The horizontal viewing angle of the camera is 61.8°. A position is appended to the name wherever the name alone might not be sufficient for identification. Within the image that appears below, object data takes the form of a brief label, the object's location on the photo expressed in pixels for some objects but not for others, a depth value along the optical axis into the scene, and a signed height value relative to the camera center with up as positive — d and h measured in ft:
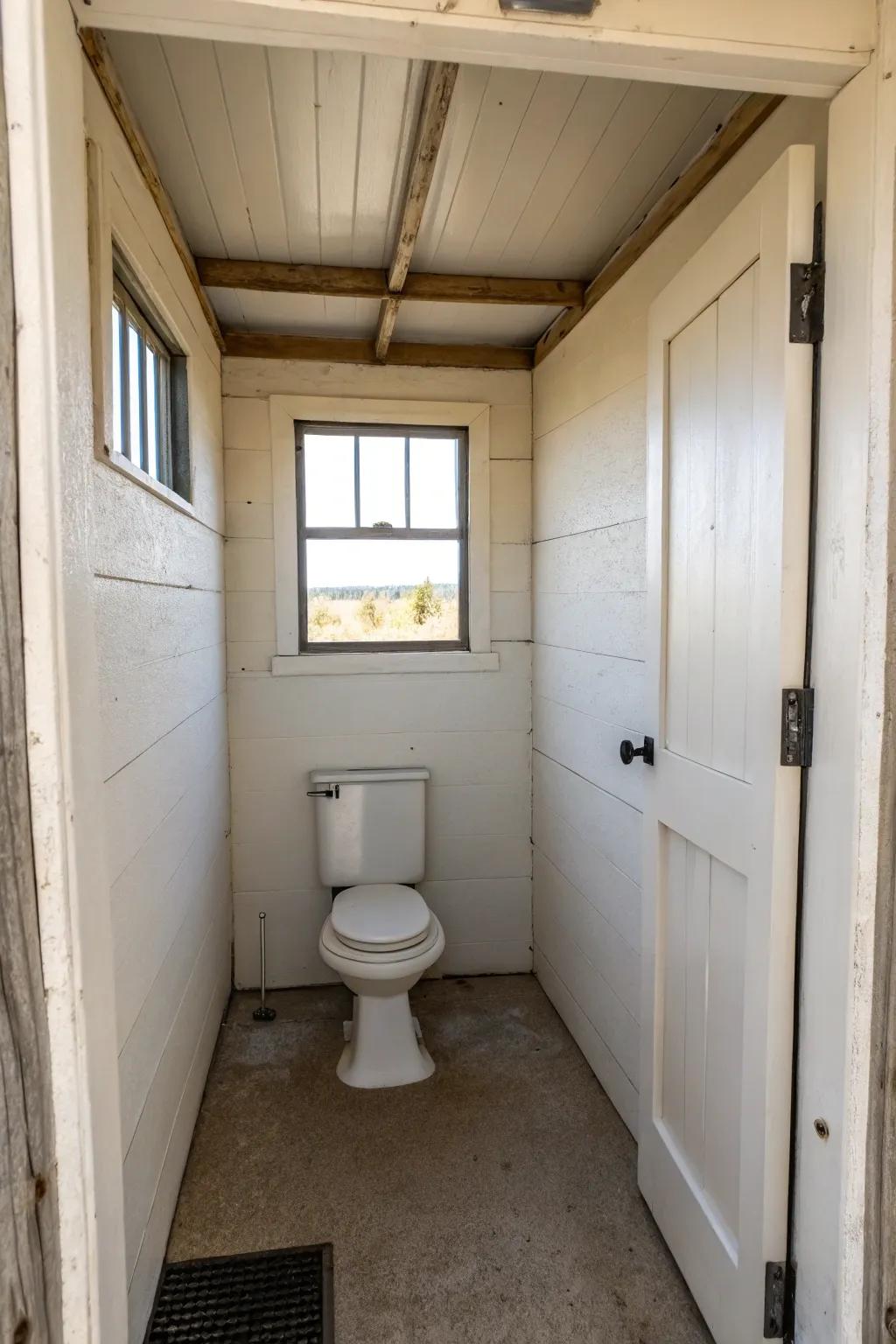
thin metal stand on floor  8.32 -4.37
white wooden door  3.71 -0.73
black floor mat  4.71 -4.46
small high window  4.86 +1.70
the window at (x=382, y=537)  8.96 +1.00
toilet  7.15 -2.97
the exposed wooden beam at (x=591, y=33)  2.75 +2.25
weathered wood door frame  2.25 -1.16
